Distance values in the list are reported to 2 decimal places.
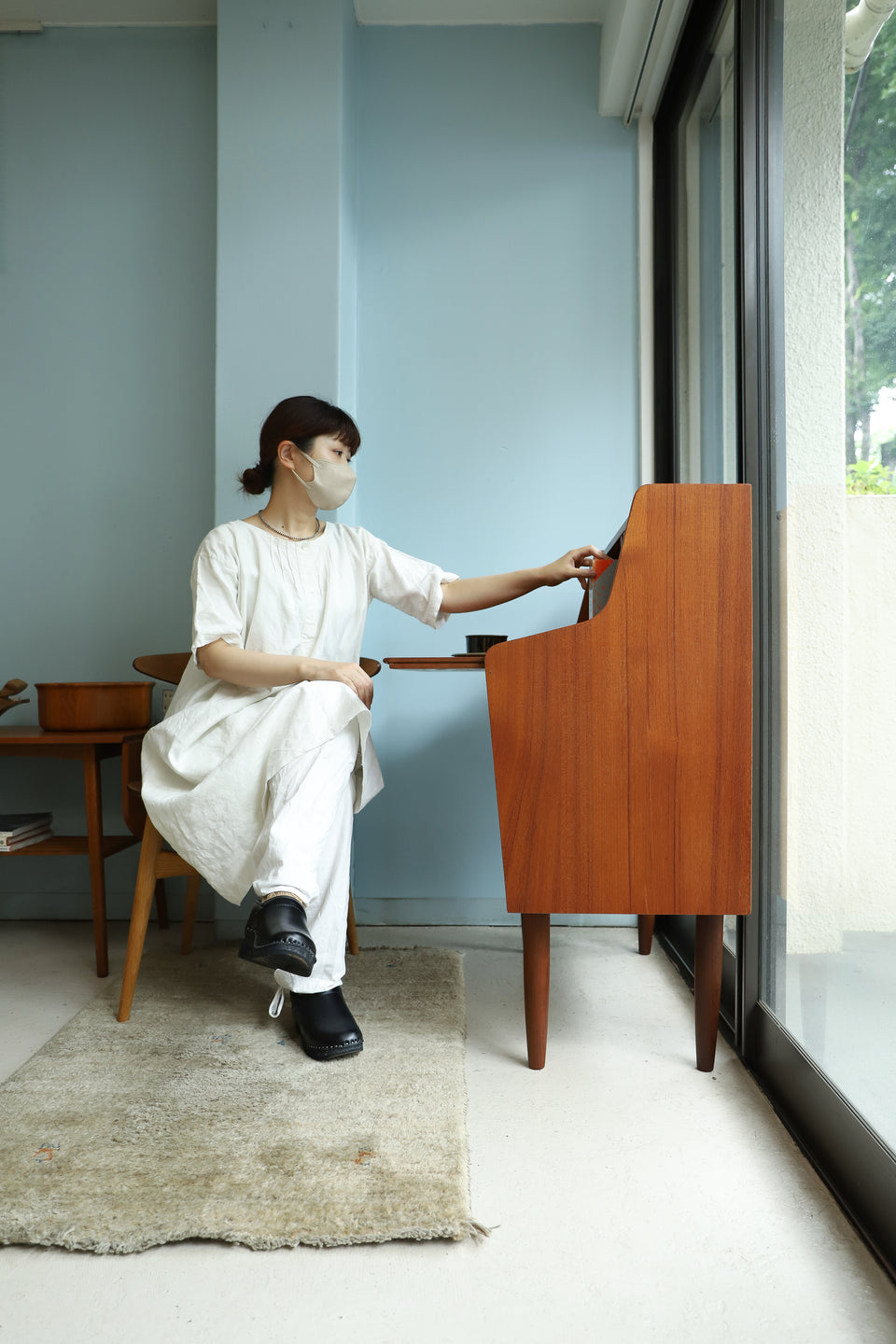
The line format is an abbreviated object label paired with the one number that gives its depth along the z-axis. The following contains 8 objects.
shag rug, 0.99
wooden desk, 1.34
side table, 1.93
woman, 1.46
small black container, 1.76
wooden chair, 1.65
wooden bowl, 2.00
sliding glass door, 1.01
